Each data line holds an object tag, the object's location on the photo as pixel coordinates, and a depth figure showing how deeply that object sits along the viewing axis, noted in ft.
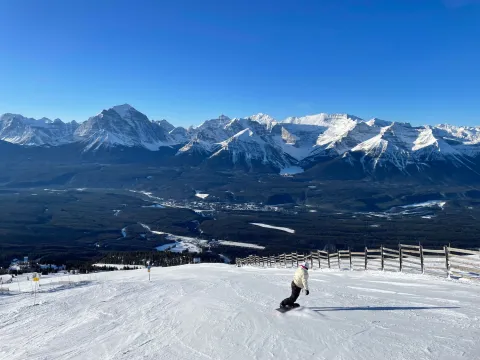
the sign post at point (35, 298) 71.85
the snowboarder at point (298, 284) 47.52
